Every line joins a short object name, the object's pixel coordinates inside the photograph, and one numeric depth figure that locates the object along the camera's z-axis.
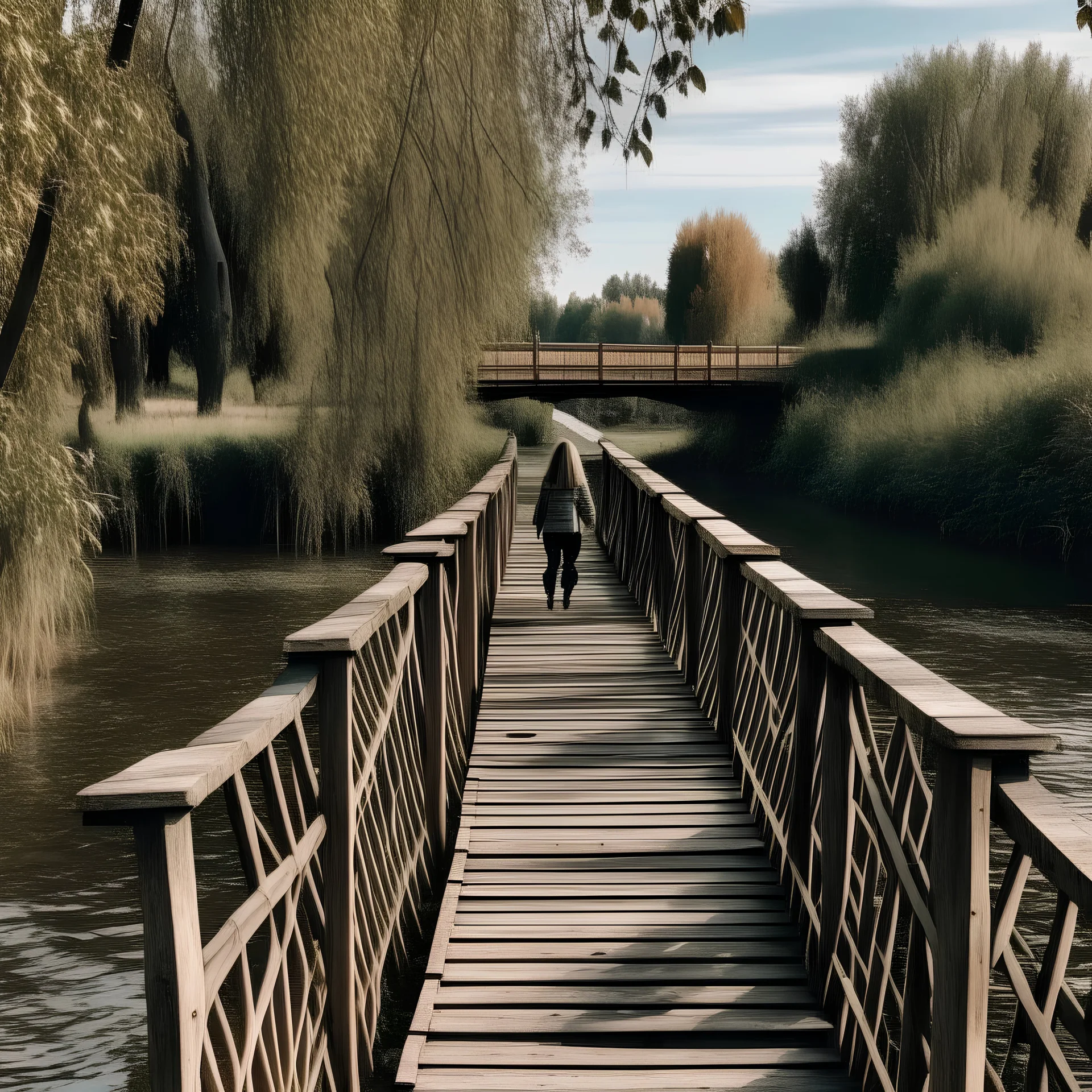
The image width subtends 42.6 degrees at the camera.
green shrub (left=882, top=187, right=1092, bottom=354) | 27.48
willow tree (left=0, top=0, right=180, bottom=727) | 8.00
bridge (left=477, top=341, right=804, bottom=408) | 34.69
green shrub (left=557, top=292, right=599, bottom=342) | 110.38
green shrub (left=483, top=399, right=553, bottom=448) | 39.50
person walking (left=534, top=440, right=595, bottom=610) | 9.52
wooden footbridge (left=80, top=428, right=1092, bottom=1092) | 2.08
